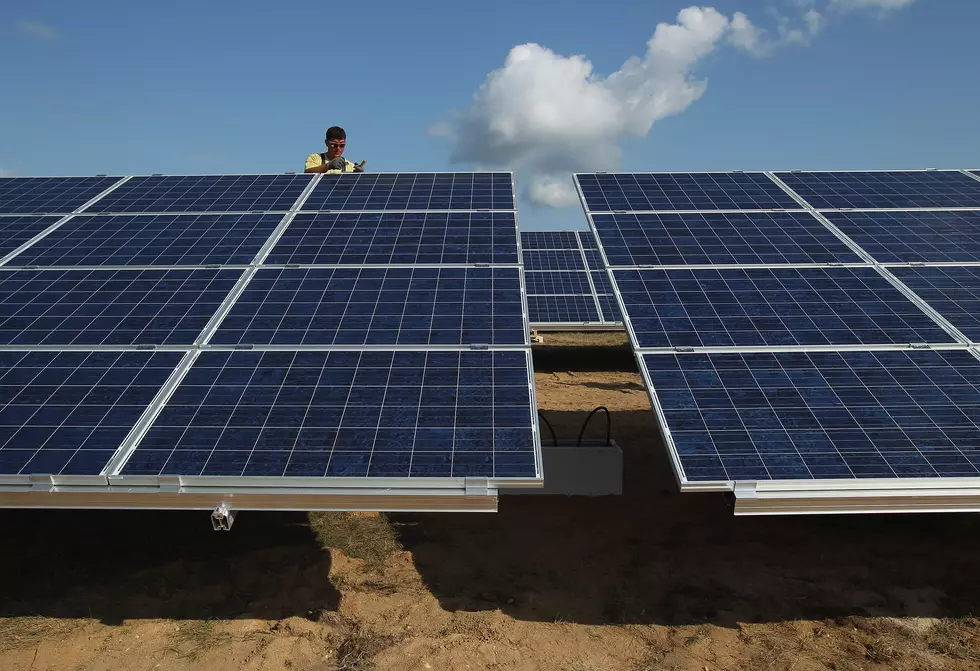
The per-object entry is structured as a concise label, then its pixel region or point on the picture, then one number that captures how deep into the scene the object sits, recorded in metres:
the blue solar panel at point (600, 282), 24.67
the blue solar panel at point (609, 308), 22.55
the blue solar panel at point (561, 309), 22.34
